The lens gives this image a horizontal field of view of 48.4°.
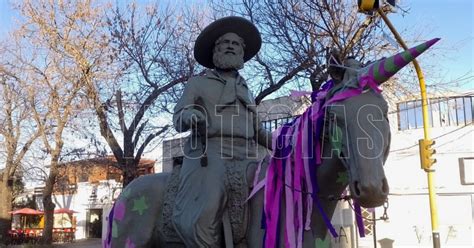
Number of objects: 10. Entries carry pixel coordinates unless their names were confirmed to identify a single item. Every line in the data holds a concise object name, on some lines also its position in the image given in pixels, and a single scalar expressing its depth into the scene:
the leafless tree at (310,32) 13.40
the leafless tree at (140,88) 17.69
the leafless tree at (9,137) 23.39
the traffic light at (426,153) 11.77
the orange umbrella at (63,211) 42.76
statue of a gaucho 3.62
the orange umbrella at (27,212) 40.05
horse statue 2.62
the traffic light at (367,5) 9.38
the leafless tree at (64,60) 19.23
